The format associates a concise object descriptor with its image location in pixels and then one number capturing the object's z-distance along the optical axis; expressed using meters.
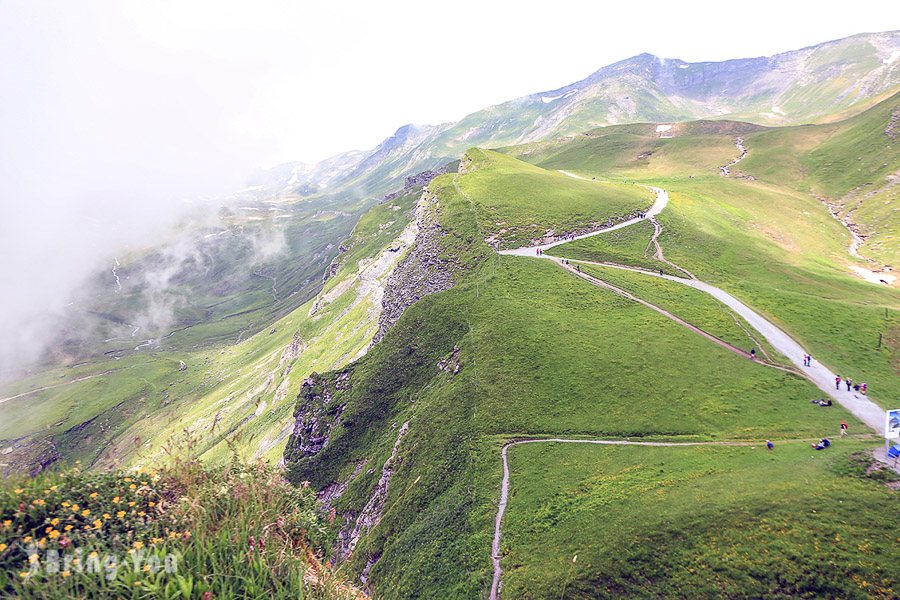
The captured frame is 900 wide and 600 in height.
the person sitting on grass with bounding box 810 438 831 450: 35.97
